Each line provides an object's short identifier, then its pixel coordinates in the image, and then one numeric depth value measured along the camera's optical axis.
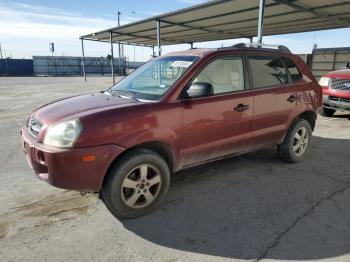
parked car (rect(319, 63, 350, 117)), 8.12
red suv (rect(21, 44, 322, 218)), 2.86
